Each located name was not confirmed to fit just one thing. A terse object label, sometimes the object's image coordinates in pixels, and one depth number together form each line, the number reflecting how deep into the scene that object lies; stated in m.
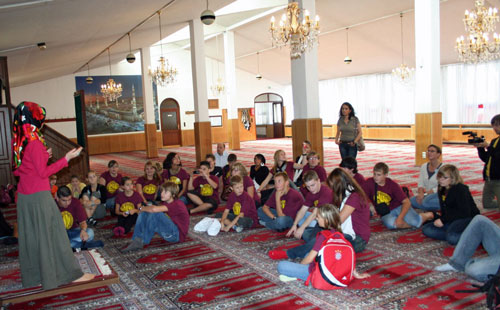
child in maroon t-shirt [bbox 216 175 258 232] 5.21
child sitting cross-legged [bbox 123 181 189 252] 4.70
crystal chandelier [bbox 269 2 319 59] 6.36
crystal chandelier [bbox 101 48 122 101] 16.31
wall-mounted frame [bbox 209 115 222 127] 22.03
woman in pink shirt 3.27
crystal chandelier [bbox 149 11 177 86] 12.97
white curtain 14.45
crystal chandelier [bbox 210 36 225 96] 18.56
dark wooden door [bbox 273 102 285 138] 24.22
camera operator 5.35
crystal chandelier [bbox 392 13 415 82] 14.85
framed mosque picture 18.98
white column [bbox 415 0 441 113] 9.22
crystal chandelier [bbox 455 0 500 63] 8.27
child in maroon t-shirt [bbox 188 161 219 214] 6.37
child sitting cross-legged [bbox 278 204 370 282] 3.24
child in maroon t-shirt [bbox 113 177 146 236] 5.46
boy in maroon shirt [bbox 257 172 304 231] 4.94
